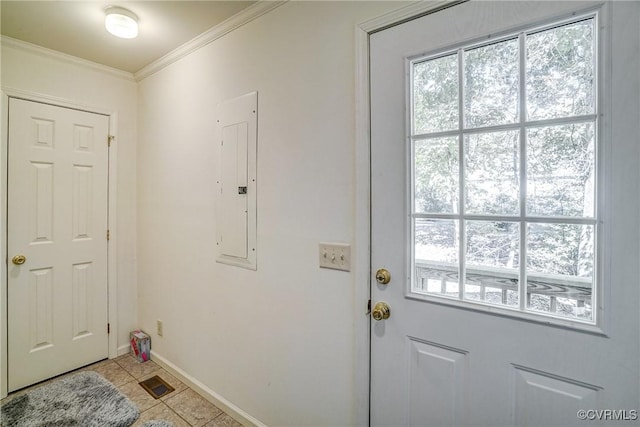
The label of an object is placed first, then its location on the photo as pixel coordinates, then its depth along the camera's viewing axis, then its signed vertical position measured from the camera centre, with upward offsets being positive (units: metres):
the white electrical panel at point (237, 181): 1.68 +0.20
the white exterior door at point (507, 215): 0.81 +0.00
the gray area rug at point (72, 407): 1.41 -1.04
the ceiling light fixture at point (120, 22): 1.65 +1.13
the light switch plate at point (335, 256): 1.30 -0.19
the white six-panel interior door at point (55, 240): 2.04 -0.21
